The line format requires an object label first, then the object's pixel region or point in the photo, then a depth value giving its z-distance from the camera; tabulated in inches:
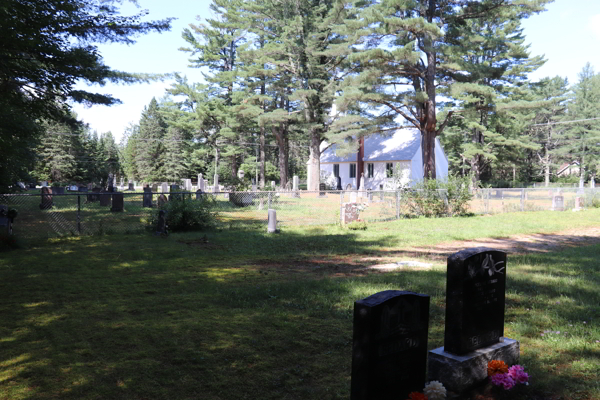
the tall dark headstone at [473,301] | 148.2
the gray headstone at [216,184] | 1431.8
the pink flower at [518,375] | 142.0
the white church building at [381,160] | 1549.0
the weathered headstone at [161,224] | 521.7
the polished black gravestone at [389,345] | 117.1
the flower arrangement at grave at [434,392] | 125.0
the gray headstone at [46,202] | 870.6
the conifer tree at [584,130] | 2132.1
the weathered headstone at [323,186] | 1678.4
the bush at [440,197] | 732.7
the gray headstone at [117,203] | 819.4
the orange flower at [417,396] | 120.6
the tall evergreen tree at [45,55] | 333.1
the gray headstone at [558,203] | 917.8
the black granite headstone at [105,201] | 974.8
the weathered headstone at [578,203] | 912.9
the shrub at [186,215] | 545.3
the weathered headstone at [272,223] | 558.3
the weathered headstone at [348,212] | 623.5
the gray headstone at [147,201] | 934.2
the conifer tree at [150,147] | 2578.7
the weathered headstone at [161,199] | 708.8
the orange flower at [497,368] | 144.6
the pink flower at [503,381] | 139.5
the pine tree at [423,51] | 842.8
